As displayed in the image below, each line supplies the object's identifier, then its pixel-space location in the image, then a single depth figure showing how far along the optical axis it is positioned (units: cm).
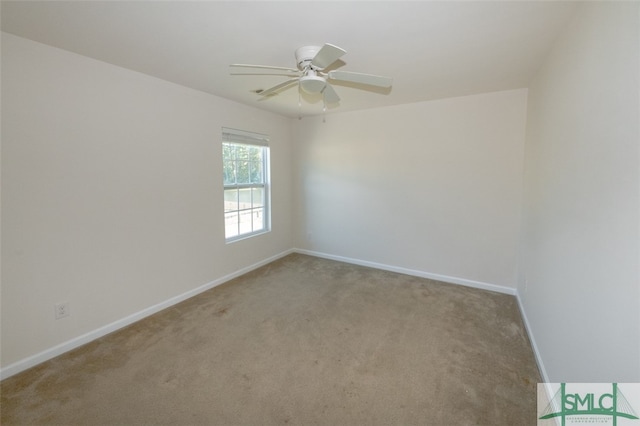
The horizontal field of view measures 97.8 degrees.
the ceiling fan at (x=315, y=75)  182
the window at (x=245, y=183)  368
